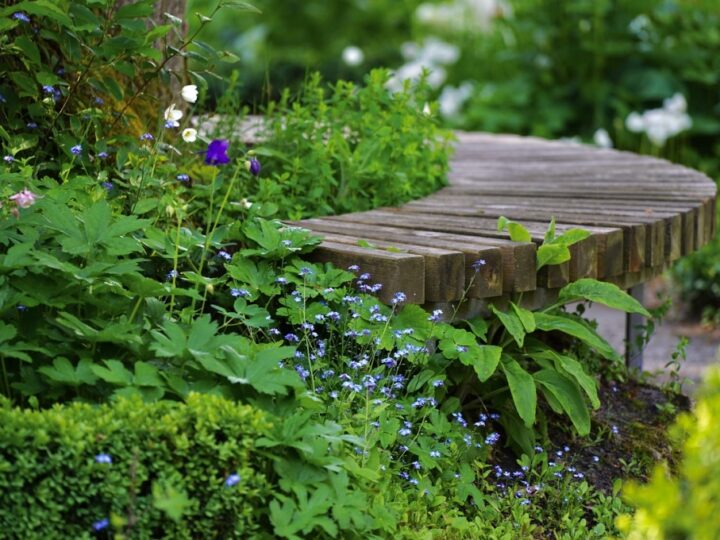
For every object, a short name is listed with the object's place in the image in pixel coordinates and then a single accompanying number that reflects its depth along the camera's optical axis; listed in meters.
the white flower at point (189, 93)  5.48
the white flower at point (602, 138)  13.73
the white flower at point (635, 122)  13.83
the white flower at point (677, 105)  13.74
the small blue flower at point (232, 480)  3.84
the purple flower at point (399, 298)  5.05
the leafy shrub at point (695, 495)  2.94
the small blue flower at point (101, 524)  3.69
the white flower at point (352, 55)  13.10
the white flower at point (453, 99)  15.87
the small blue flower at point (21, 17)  5.28
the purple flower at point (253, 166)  5.15
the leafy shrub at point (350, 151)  6.96
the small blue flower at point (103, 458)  3.69
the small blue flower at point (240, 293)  4.99
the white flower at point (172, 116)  5.41
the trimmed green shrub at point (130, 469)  3.76
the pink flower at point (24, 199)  4.39
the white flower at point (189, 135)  5.47
